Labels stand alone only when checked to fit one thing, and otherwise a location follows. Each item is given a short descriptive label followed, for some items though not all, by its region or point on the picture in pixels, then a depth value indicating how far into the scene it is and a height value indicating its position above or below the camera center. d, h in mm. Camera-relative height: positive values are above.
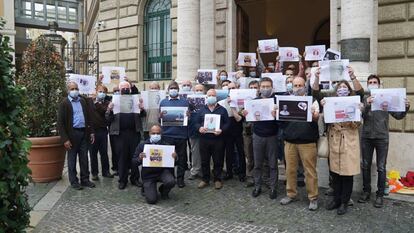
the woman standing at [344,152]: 6188 -775
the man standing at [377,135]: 6648 -561
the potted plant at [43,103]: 8211 -83
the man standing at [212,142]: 7684 -782
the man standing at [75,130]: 7758 -584
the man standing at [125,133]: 7980 -650
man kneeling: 6996 -1266
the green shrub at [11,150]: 3248 -402
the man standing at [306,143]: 6500 -684
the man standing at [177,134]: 7887 -648
